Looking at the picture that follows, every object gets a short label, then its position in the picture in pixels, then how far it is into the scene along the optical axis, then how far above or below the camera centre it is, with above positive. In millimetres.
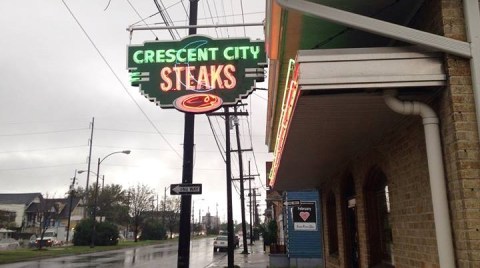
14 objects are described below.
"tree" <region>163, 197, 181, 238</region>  96750 +6358
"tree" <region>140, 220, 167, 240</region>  75938 +1853
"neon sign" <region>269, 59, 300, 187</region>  4443 +1442
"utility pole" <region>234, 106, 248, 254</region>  31891 +4250
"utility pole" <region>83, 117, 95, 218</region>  53038 +9688
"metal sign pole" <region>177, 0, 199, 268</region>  10625 +955
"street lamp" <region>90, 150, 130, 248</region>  41219 +1673
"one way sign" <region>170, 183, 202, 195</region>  10156 +1110
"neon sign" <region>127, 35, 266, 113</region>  10922 +3948
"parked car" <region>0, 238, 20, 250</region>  46528 +75
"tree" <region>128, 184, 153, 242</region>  72500 +6183
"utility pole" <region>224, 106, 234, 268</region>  24991 +3279
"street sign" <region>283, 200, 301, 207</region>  15258 +1184
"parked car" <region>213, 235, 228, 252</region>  41219 -155
